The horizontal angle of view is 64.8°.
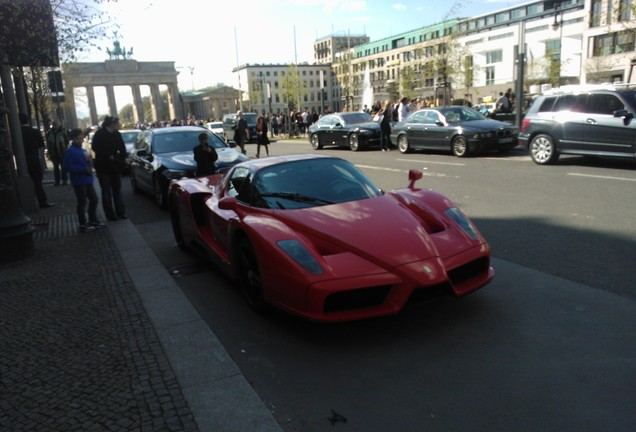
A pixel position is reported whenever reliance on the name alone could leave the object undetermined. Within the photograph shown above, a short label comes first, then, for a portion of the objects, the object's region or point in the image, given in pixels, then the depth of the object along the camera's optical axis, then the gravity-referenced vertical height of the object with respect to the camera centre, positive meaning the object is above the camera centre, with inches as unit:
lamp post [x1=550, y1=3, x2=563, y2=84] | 2605.8 +246.3
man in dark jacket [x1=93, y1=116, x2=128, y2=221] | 349.4 -21.8
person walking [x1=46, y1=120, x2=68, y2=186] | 570.3 -18.7
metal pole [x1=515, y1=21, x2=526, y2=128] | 722.2 +21.0
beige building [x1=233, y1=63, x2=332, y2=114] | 5526.6 +403.2
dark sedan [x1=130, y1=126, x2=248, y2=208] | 401.1 -29.8
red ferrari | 141.3 -40.3
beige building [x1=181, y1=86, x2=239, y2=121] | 4816.4 +180.5
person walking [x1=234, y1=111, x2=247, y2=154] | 815.7 -23.3
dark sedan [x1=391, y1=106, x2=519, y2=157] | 625.3 -35.4
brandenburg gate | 3688.5 +327.9
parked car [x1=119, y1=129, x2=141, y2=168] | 767.1 -18.9
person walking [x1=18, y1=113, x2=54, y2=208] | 432.1 -24.3
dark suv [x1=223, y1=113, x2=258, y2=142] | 1333.7 -22.6
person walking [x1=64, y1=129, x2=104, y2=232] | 331.9 -30.9
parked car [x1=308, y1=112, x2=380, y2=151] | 839.7 -33.6
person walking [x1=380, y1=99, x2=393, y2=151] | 810.8 -30.3
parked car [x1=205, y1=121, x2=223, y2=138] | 1549.2 -22.8
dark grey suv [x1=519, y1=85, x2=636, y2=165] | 449.7 -24.2
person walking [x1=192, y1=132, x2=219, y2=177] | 372.5 -27.7
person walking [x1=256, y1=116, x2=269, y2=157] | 836.0 -25.9
